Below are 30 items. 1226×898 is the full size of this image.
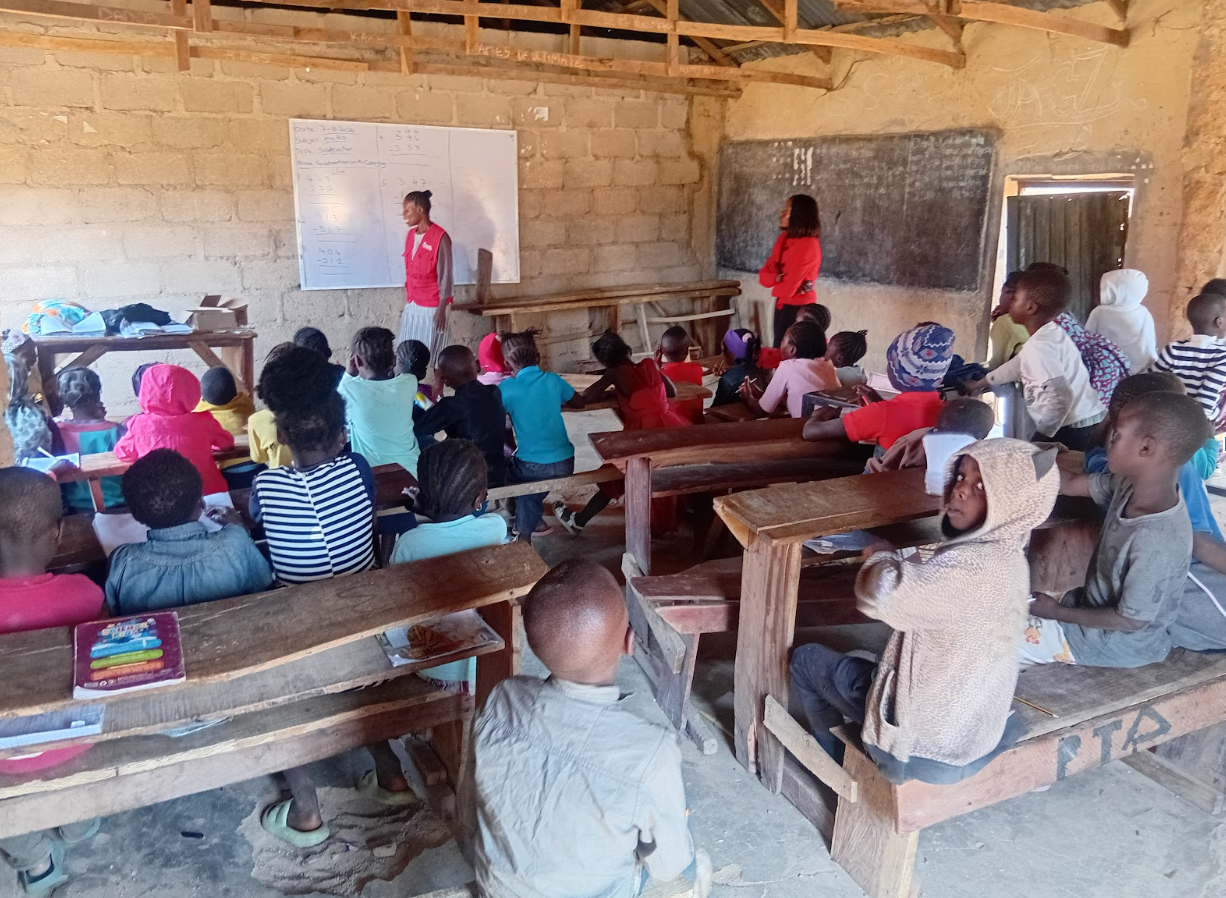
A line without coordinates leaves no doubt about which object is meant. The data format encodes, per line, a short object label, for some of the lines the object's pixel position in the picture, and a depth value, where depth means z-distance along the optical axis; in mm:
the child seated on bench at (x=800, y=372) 3906
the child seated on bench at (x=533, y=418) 3896
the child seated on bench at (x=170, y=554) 1980
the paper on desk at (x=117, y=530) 2512
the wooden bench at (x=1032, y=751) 1937
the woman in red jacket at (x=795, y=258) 6000
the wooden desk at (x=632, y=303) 7473
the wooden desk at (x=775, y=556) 2283
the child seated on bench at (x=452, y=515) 2221
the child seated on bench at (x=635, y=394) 4020
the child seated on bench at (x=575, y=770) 1309
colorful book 1512
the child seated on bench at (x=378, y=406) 3514
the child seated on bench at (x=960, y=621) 1672
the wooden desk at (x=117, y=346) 4738
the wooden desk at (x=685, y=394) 4141
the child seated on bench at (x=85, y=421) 3623
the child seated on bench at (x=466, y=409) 3760
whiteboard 6703
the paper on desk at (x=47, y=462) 3102
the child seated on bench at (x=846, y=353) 4207
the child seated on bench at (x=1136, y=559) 2021
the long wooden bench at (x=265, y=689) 1620
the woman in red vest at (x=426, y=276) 5730
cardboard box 5109
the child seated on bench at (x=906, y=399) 3014
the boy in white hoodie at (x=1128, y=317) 4090
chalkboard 6129
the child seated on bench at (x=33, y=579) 1811
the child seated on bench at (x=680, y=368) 4388
